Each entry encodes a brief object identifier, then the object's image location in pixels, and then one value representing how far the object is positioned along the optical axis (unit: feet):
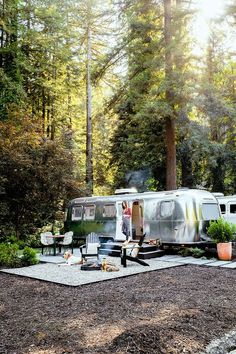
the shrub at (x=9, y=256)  36.45
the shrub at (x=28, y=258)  37.06
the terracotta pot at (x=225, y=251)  38.47
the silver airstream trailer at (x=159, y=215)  42.57
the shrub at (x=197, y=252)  40.78
